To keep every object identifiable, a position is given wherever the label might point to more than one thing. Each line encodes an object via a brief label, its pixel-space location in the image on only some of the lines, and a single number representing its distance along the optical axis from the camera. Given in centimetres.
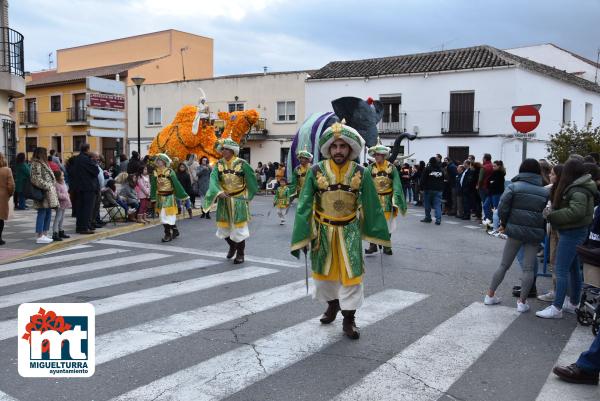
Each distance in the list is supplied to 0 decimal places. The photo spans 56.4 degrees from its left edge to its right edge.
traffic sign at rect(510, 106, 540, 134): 1170
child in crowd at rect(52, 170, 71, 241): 1080
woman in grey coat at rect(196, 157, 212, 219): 1769
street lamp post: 1967
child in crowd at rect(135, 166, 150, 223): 1398
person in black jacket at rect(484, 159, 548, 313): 615
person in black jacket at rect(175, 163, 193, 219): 1580
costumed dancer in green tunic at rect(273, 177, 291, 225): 1384
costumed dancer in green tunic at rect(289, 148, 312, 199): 1140
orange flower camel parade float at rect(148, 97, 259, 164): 1978
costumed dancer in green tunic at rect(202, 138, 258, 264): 891
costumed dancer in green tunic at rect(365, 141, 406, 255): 966
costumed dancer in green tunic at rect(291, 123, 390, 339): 528
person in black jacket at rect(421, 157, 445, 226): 1445
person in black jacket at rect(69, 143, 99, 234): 1143
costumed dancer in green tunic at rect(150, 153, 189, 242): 1127
